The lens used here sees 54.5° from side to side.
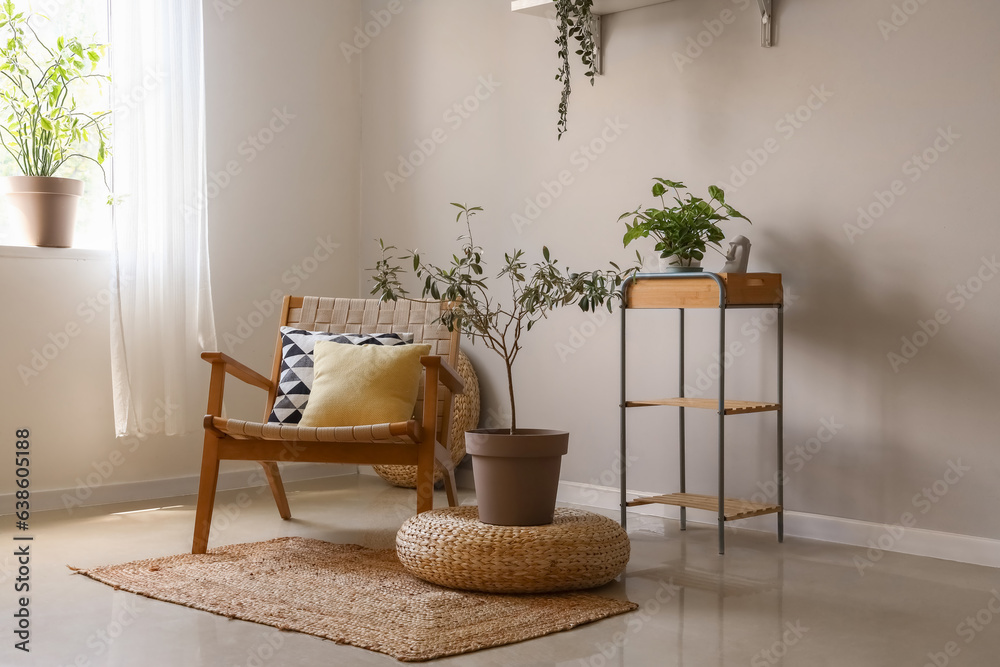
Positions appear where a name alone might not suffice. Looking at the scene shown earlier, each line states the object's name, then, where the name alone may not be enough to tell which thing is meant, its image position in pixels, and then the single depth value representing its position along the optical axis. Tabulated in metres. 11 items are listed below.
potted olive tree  2.38
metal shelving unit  2.79
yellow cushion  2.87
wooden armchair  2.60
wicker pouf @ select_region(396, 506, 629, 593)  2.26
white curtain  3.51
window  3.49
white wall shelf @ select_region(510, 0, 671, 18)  3.40
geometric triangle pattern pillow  3.04
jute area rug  1.99
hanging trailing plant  3.22
